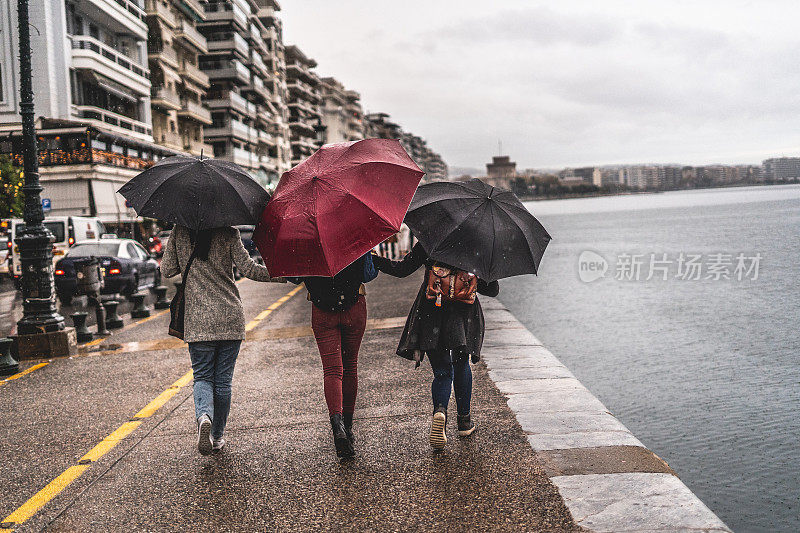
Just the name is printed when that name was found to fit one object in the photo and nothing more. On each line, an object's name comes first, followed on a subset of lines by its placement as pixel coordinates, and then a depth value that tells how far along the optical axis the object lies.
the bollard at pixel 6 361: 8.36
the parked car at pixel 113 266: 16.75
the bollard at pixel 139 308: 13.47
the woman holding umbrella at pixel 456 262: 4.50
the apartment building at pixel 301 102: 103.94
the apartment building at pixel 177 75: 51.97
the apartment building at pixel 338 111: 128.62
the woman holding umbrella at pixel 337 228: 4.24
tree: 36.59
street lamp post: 9.49
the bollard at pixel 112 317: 12.04
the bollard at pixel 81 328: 10.59
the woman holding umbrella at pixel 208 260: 4.57
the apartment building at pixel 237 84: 67.69
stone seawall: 3.62
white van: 21.76
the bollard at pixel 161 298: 14.66
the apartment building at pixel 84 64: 36.44
